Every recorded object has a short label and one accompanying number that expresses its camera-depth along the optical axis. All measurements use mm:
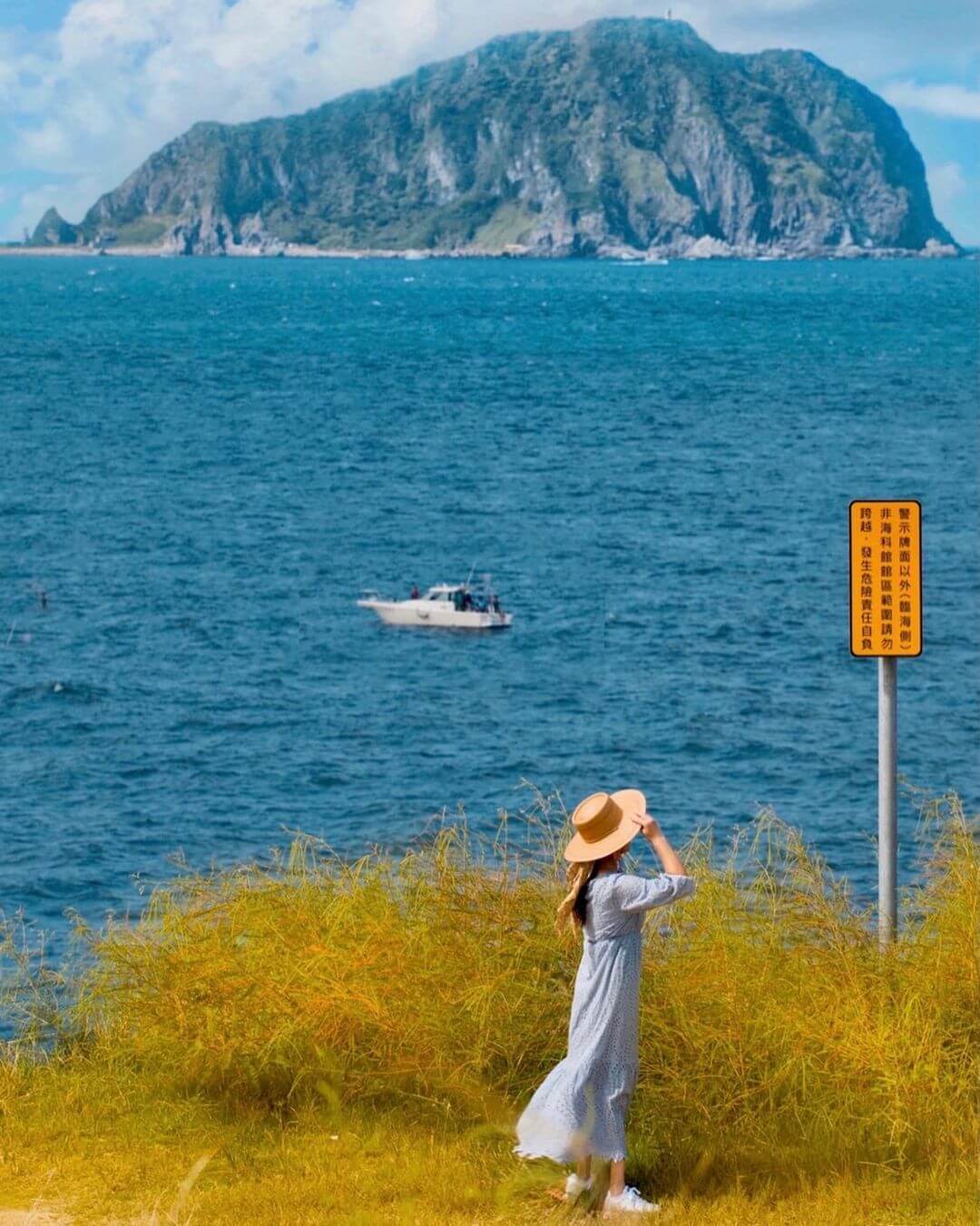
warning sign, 20406
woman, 15977
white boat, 112625
